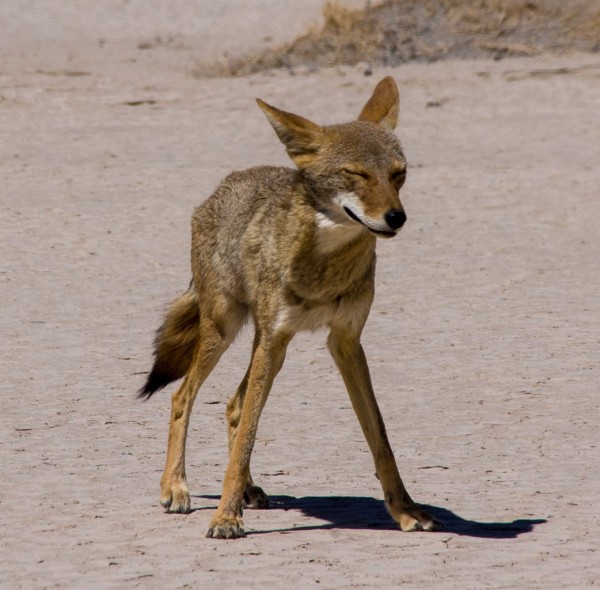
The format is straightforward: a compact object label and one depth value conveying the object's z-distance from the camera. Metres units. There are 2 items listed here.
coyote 11.34
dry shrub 36.28
